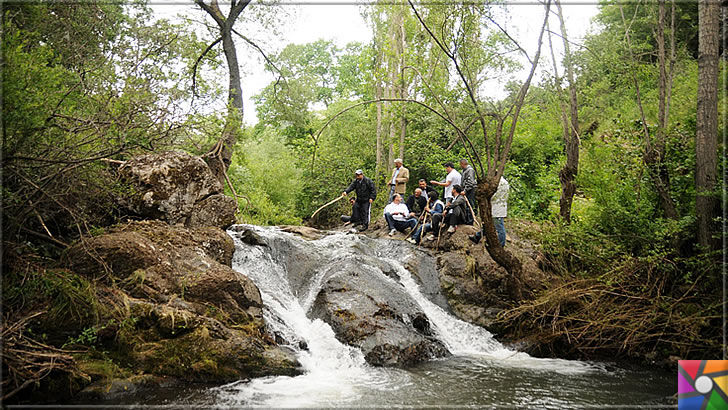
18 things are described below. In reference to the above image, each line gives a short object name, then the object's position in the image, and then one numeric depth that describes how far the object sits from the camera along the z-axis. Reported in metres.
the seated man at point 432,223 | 12.81
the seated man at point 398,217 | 13.76
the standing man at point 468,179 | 12.30
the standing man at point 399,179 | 14.82
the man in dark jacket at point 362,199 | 14.14
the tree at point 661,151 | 8.57
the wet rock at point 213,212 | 9.84
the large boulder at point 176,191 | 9.25
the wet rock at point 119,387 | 5.39
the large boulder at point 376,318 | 7.97
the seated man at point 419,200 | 14.23
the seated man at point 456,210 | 12.36
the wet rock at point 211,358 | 6.12
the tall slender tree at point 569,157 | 12.11
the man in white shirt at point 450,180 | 12.81
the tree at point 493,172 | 9.02
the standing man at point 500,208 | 11.05
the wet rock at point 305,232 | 12.95
